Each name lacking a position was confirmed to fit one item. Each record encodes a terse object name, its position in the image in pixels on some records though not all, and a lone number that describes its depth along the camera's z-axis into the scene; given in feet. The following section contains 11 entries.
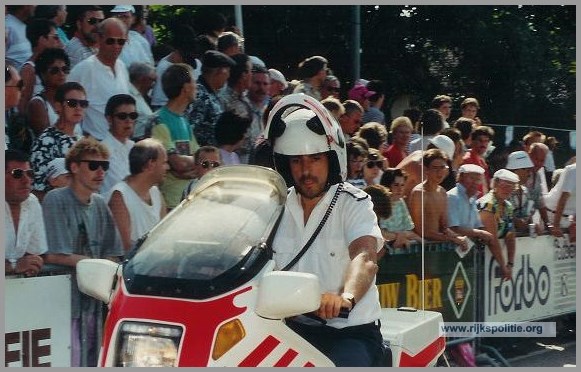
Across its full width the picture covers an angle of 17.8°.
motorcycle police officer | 22.74
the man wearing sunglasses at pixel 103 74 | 40.90
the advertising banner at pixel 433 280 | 44.44
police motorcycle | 19.36
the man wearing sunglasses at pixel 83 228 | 34.30
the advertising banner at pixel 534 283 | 51.10
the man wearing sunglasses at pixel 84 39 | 44.73
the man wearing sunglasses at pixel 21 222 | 33.13
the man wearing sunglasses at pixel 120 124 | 38.98
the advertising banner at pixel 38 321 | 32.26
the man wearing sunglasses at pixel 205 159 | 39.03
